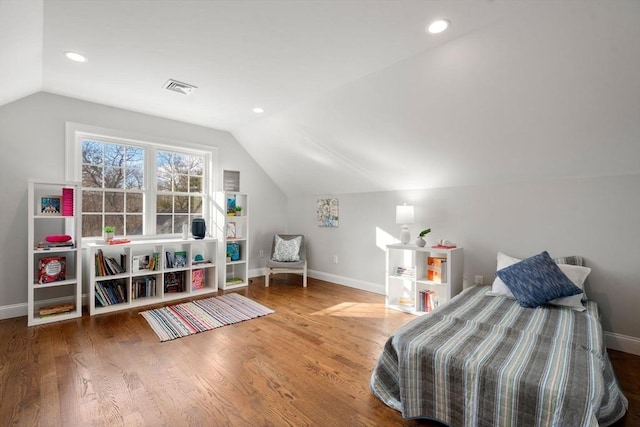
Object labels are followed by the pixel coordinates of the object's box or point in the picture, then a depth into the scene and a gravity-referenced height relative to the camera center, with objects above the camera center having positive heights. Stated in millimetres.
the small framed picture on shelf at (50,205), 3070 +68
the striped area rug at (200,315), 2900 -1154
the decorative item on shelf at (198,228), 4117 -222
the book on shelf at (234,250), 4508 -588
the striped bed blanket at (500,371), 1327 -790
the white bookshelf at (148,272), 3359 -752
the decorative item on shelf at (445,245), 3334 -363
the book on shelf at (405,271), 3707 -750
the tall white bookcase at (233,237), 4363 -380
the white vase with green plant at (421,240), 3508 -316
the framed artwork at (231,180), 4680 +519
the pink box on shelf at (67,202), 3135 +101
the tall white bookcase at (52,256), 2953 -499
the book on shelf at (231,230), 4505 -272
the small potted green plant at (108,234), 3498 -268
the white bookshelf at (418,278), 3270 -772
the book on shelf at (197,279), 4121 -950
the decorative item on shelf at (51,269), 3043 -612
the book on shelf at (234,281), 4494 -1068
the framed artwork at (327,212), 4848 +17
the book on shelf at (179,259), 3959 -645
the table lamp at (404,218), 3680 -56
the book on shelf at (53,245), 3055 -360
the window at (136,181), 3652 +430
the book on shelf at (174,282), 3973 -956
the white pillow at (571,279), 2408 -622
